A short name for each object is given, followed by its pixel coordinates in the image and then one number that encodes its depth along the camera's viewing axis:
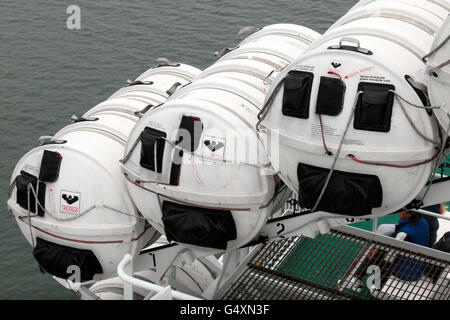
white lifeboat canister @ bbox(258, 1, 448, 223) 7.46
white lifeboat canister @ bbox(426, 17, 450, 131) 7.05
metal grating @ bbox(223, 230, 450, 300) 10.85
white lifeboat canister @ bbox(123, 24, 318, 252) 8.44
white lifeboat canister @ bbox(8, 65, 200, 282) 9.38
